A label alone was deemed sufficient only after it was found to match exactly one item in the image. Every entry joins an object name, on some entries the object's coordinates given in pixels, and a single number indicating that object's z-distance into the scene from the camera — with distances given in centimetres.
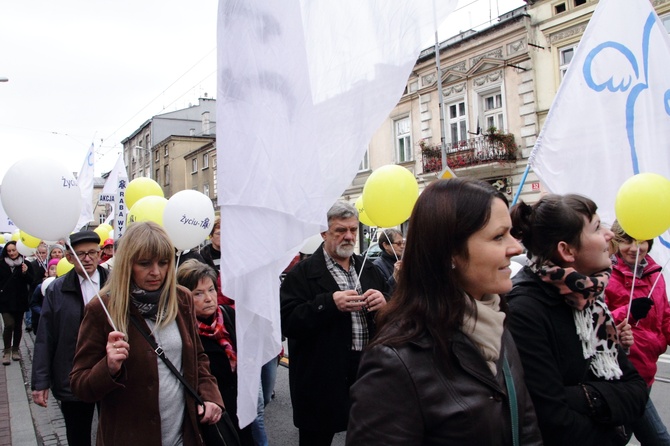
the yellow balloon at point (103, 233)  857
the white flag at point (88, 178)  869
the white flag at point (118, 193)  727
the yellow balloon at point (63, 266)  602
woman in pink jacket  310
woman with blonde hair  233
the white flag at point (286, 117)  200
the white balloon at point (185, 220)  436
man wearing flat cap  348
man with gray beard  307
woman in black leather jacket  132
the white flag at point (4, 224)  1124
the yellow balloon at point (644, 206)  309
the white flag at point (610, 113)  395
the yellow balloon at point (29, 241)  831
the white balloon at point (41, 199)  287
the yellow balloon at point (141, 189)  669
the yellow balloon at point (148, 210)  482
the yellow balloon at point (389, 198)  384
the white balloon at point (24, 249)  968
